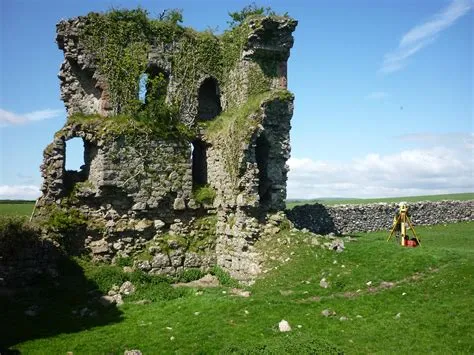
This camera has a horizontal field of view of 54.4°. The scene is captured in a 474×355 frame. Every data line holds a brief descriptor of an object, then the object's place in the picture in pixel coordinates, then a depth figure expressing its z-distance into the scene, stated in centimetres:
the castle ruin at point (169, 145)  1938
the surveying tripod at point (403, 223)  1890
